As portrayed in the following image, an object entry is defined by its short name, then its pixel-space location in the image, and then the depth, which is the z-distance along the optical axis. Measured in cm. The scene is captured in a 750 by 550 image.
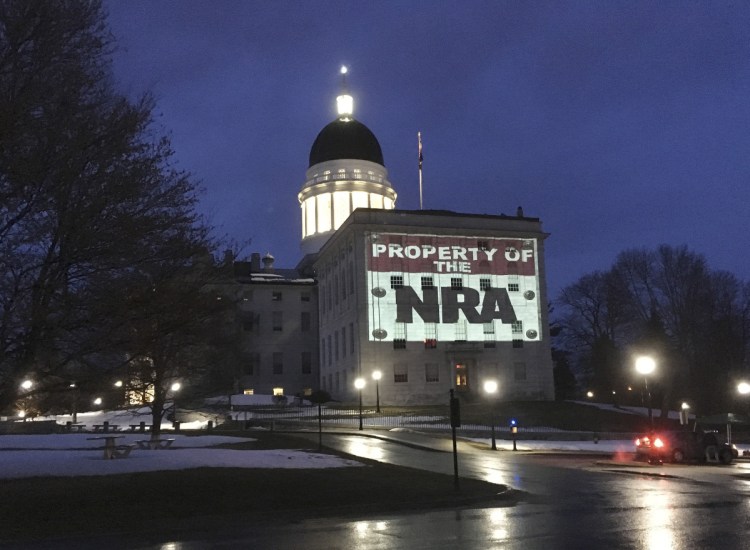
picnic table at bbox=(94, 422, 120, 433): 4407
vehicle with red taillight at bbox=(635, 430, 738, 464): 2850
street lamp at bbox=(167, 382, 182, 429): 3949
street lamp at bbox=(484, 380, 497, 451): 3750
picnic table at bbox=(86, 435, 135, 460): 2260
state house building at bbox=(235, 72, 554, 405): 7075
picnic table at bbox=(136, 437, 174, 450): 2630
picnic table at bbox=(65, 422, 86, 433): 4512
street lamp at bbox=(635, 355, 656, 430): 2287
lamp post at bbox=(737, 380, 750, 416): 3609
